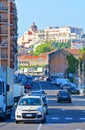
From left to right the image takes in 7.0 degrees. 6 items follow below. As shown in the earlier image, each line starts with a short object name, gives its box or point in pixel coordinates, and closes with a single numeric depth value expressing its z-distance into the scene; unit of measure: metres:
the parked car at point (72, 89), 118.33
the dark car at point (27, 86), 126.47
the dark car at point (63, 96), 76.40
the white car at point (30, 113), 36.72
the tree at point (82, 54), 185.38
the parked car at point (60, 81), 149.62
